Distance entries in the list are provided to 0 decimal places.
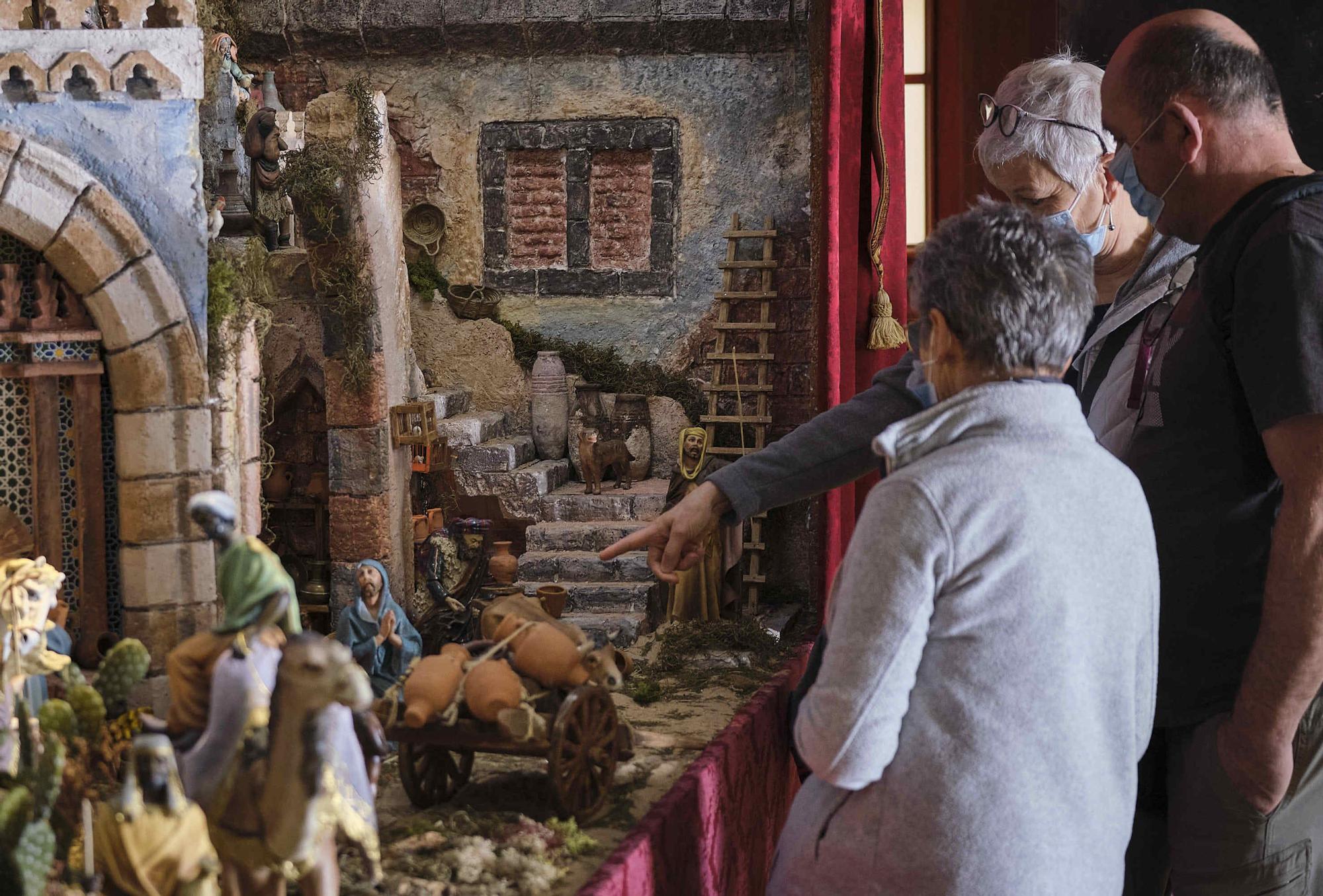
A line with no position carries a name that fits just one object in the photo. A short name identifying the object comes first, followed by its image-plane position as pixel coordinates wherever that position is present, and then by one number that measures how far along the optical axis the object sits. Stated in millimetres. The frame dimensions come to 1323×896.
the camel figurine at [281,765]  1600
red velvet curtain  3557
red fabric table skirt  2301
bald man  1851
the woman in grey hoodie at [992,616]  1575
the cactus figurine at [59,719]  1893
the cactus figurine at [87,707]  1901
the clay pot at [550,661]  2475
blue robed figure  3221
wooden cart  2357
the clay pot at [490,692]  2355
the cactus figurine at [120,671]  1915
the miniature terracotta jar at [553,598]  3826
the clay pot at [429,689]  2334
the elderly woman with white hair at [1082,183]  2457
